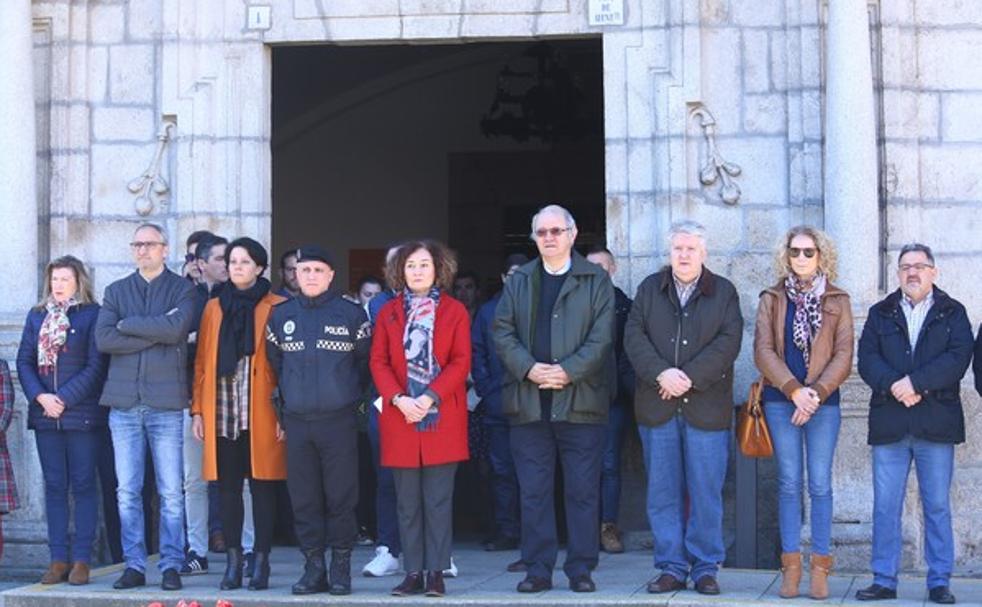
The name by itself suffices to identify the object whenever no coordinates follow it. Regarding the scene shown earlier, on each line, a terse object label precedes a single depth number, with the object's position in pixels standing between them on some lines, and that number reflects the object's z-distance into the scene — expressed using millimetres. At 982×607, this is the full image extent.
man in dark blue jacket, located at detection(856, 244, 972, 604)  8609
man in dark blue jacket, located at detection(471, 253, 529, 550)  10453
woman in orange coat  9211
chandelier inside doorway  14945
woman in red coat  8859
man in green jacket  8852
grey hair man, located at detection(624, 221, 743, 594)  8789
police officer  8953
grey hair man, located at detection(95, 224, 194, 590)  9312
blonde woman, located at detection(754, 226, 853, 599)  8727
